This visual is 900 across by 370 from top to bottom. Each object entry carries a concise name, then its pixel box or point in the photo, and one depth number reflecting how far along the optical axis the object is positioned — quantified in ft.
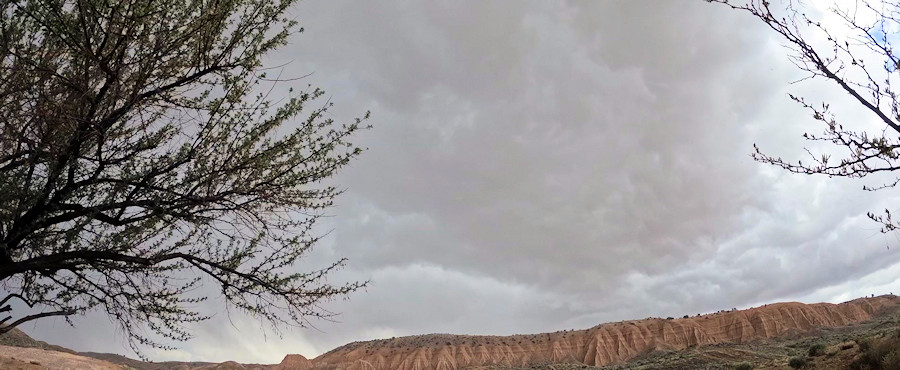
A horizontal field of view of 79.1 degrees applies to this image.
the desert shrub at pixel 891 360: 54.90
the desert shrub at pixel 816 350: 86.20
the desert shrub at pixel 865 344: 66.69
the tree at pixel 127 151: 22.18
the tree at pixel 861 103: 22.63
